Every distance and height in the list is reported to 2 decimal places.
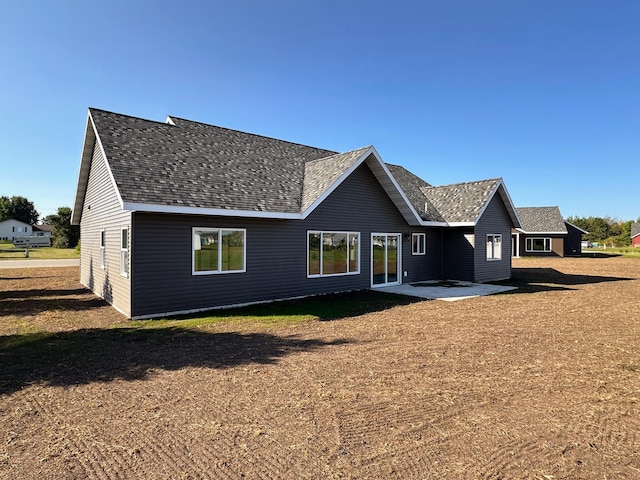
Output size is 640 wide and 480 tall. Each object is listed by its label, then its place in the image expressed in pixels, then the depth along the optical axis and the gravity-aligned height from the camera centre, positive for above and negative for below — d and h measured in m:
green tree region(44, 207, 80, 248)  45.78 +1.25
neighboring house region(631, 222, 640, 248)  72.81 +0.78
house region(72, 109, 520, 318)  10.35 +0.64
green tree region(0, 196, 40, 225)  81.19 +6.91
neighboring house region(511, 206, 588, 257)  41.91 +0.33
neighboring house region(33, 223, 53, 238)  82.06 +1.80
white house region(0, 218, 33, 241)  78.50 +2.10
